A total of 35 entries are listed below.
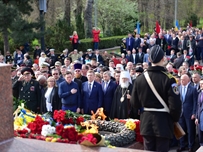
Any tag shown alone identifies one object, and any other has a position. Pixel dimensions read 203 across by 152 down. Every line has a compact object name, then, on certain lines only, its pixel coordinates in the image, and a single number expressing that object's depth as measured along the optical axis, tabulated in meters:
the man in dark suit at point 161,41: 28.51
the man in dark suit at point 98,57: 21.41
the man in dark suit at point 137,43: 26.77
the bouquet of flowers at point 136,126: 8.50
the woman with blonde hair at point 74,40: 27.20
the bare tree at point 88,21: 34.12
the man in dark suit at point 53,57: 20.38
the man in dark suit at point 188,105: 9.59
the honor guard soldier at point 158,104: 5.87
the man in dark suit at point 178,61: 18.59
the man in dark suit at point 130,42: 27.16
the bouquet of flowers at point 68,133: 7.00
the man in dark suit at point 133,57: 22.36
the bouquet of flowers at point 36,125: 7.82
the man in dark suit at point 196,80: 10.16
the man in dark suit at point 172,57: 20.77
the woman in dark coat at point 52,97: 10.70
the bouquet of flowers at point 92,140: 5.71
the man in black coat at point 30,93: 11.17
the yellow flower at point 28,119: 8.78
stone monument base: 5.47
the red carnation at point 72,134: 6.98
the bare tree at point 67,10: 35.72
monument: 5.61
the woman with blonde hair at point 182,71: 11.63
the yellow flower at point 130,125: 8.59
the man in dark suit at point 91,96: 10.74
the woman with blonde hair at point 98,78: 11.59
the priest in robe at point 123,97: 10.22
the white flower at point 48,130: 7.45
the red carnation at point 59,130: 7.19
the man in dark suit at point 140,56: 22.39
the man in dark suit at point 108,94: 10.80
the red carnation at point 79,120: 8.70
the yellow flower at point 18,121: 8.55
